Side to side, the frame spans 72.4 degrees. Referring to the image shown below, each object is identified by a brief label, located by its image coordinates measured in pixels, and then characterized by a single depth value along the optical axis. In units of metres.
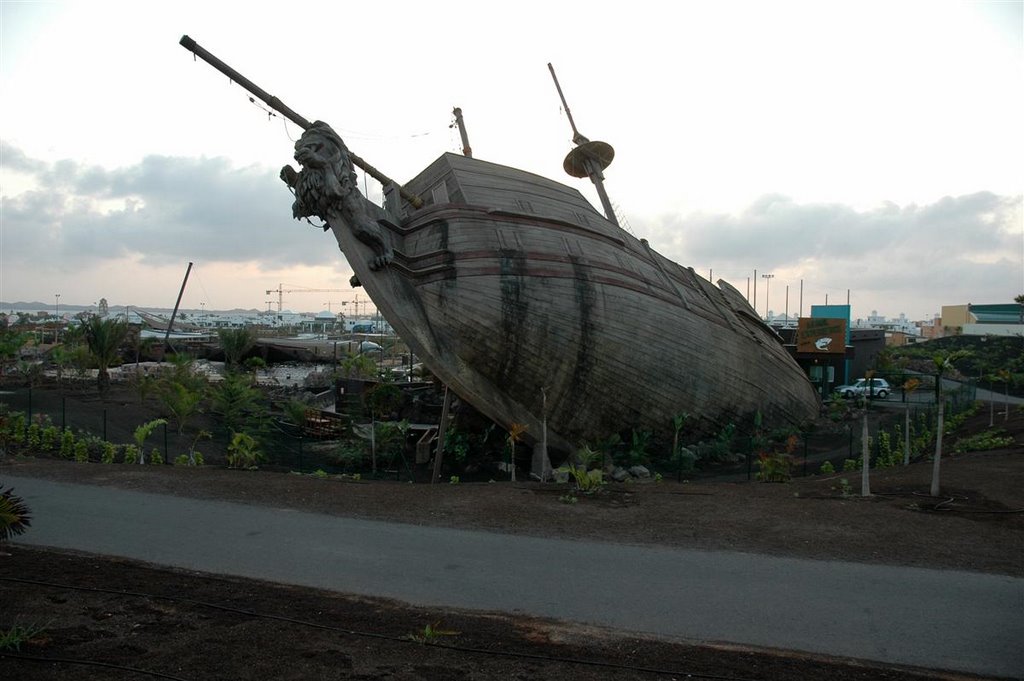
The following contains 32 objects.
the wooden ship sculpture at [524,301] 14.91
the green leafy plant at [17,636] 5.52
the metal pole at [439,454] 14.54
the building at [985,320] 89.88
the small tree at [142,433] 15.66
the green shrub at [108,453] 15.84
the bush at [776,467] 14.17
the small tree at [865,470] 11.28
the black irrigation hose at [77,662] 5.12
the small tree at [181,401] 18.09
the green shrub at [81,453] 15.63
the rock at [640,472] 16.02
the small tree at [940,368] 11.30
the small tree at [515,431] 14.75
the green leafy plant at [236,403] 20.64
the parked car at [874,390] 32.03
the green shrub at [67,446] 16.16
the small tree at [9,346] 33.34
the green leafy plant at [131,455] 15.81
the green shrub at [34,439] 16.98
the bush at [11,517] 5.96
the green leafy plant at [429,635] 5.84
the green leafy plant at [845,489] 11.75
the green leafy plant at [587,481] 12.25
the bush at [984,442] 16.72
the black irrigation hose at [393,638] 5.32
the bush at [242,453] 15.04
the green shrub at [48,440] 16.95
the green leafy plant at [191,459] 15.74
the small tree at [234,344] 41.22
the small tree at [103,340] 29.23
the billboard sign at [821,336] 32.72
